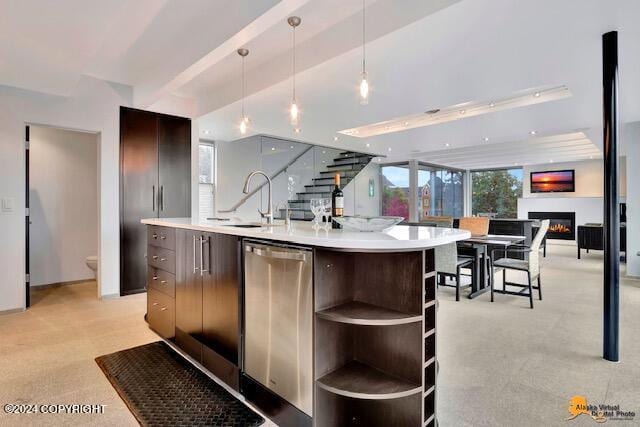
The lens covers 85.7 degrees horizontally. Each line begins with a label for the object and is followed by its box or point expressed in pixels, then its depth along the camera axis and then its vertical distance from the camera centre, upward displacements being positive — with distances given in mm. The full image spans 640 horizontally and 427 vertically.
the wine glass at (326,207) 2205 +28
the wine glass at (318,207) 2191 +28
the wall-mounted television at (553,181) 10172 +878
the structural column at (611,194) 2586 +121
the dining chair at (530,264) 3881 -627
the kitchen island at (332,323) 1652 -589
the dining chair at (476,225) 5361 -230
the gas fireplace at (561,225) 10273 -441
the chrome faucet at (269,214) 2576 -19
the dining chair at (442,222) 5539 -184
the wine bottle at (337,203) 2254 +54
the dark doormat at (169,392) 1869 -1113
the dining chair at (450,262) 3896 -610
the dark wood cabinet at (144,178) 4422 +460
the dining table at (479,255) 4453 -589
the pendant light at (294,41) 2865 +1582
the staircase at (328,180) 7055 +705
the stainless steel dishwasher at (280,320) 1705 -584
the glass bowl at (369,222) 1990 -65
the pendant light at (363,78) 2453 +946
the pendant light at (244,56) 3452 +1601
